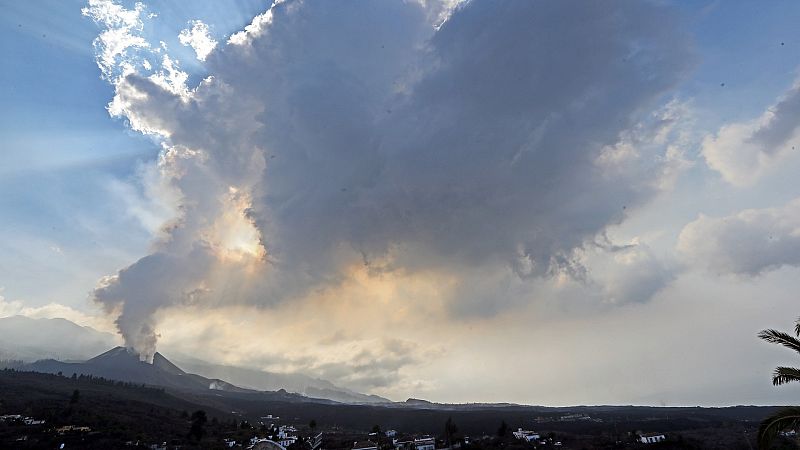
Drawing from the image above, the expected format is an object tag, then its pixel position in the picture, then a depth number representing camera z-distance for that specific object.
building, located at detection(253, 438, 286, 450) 71.38
